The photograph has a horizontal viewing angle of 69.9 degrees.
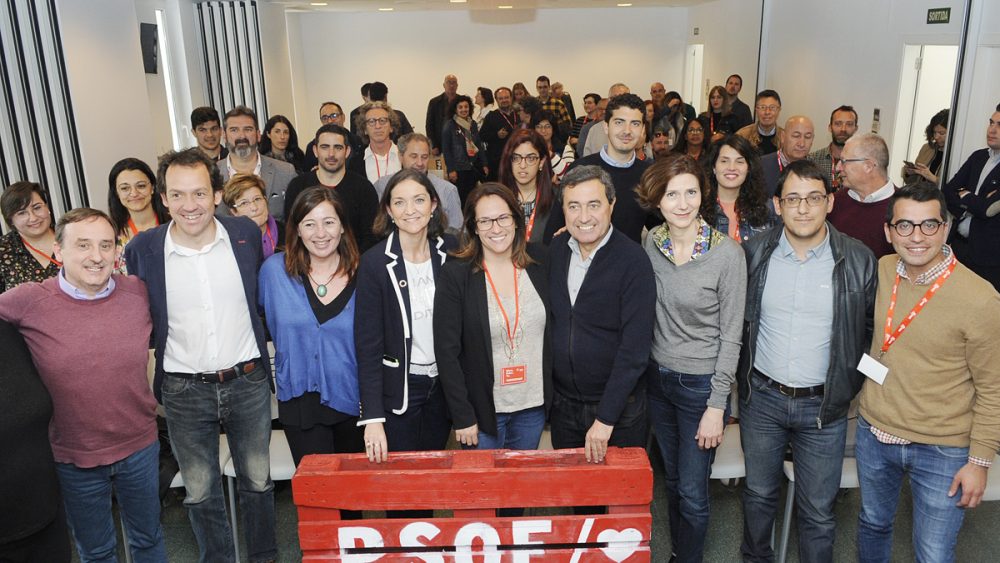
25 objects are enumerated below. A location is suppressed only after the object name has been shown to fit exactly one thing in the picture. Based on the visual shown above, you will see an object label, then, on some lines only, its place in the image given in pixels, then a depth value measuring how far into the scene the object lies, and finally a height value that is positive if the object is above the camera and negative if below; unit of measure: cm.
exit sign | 595 +77
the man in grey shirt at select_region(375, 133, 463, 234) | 432 -30
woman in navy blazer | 255 -72
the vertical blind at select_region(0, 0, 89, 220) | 557 +13
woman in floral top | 348 -56
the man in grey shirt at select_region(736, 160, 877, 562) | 242 -79
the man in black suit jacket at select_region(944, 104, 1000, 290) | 449 -63
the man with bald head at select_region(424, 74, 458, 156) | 978 +3
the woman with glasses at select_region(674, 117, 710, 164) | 695 -24
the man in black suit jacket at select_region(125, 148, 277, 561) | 254 -72
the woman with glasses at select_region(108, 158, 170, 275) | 377 -40
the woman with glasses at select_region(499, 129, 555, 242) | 391 -32
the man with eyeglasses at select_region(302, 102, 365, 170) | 665 +3
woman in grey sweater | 249 -67
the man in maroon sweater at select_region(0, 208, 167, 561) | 227 -79
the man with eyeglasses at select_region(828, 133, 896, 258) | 330 -37
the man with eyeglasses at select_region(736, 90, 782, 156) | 634 -14
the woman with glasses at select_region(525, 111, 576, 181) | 527 -28
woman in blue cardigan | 261 -69
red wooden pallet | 215 -117
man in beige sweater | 222 -84
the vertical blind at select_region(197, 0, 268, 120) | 1015 +98
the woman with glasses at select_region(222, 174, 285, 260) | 369 -40
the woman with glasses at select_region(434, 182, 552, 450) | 252 -71
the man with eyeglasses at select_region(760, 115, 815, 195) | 442 -23
